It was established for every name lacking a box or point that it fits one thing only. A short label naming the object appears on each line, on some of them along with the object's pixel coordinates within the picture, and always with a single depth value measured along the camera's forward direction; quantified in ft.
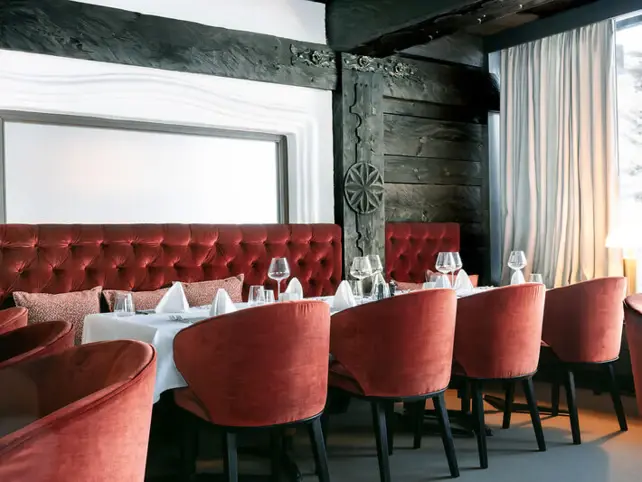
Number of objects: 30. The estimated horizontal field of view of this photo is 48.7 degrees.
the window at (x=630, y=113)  17.95
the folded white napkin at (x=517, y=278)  14.66
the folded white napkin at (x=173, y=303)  11.36
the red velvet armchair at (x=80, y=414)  3.57
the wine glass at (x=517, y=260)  15.08
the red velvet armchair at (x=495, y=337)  11.35
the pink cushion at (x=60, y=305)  12.55
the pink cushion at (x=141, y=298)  13.61
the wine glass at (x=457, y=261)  14.15
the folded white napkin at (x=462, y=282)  14.40
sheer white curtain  18.24
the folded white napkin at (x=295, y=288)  11.98
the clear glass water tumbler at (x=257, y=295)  11.07
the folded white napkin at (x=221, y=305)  10.19
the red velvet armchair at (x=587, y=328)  12.91
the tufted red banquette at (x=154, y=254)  13.14
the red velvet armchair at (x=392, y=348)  9.89
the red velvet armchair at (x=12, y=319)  7.66
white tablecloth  9.22
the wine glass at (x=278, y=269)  11.87
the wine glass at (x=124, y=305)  11.09
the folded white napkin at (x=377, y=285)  12.51
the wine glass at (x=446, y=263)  14.07
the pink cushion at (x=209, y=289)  14.33
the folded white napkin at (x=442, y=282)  13.52
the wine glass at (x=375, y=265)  13.36
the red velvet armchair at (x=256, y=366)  8.41
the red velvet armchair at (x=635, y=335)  8.13
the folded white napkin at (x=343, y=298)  11.69
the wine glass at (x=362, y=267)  12.78
